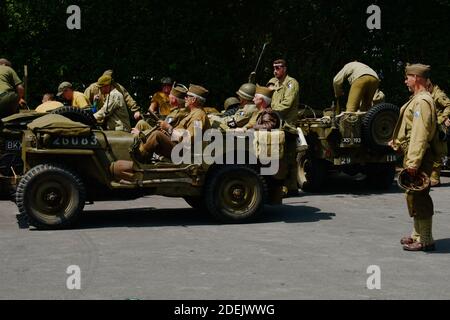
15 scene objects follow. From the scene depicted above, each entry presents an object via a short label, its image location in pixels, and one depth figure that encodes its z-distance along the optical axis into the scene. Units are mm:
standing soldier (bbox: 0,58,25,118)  11883
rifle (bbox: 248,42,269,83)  15036
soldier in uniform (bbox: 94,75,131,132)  12523
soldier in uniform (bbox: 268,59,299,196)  13273
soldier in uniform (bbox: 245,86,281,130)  11125
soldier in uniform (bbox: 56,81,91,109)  14203
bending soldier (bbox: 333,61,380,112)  14477
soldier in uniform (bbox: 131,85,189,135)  11039
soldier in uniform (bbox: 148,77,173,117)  15922
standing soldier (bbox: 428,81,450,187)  14266
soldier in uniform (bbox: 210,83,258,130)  11992
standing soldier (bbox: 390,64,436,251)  8773
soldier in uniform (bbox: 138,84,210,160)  10523
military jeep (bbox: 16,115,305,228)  10031
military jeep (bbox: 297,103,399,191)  13812
